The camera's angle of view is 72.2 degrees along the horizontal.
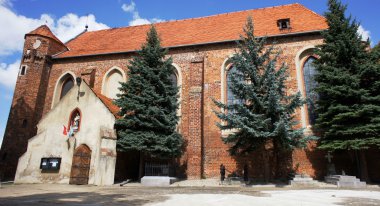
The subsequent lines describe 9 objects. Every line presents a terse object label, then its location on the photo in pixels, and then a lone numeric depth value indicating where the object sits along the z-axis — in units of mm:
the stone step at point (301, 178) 12013
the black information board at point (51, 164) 13125
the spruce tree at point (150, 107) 13209
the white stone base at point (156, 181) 12305
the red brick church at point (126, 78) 13461
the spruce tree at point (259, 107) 11680
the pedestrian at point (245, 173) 12820
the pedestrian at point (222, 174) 12898
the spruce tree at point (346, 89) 11414
